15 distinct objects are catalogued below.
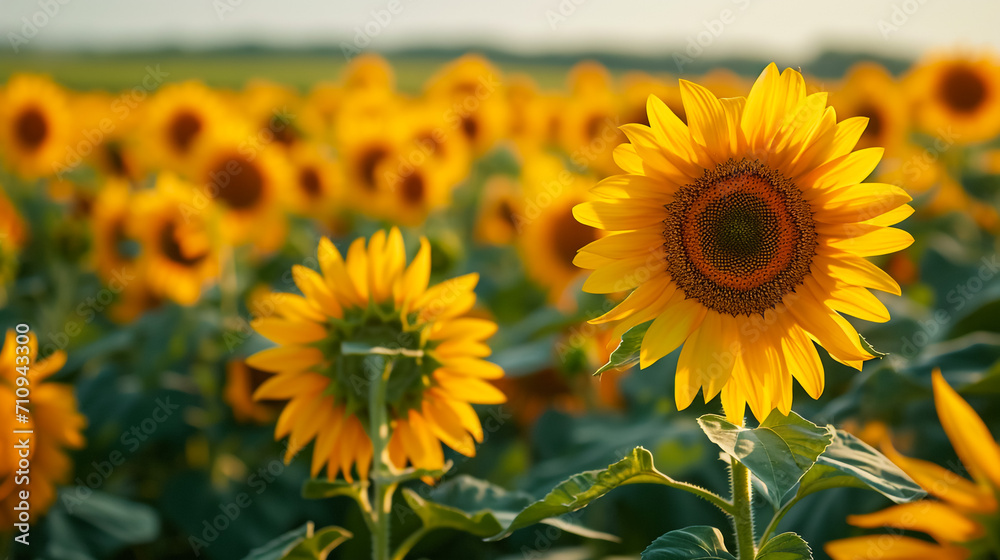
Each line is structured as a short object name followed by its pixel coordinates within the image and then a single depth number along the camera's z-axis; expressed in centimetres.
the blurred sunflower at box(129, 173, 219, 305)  361
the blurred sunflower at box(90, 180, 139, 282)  414
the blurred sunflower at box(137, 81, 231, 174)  480
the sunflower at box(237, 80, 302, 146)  559
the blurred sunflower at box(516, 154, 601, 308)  404
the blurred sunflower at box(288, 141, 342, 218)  480
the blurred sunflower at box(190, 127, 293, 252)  411
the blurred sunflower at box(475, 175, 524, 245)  476
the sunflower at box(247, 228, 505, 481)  155
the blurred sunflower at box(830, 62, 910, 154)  523
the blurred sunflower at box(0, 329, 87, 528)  196
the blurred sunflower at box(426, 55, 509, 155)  597
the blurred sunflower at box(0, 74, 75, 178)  530
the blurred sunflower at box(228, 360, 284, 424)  320
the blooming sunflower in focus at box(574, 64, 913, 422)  127
